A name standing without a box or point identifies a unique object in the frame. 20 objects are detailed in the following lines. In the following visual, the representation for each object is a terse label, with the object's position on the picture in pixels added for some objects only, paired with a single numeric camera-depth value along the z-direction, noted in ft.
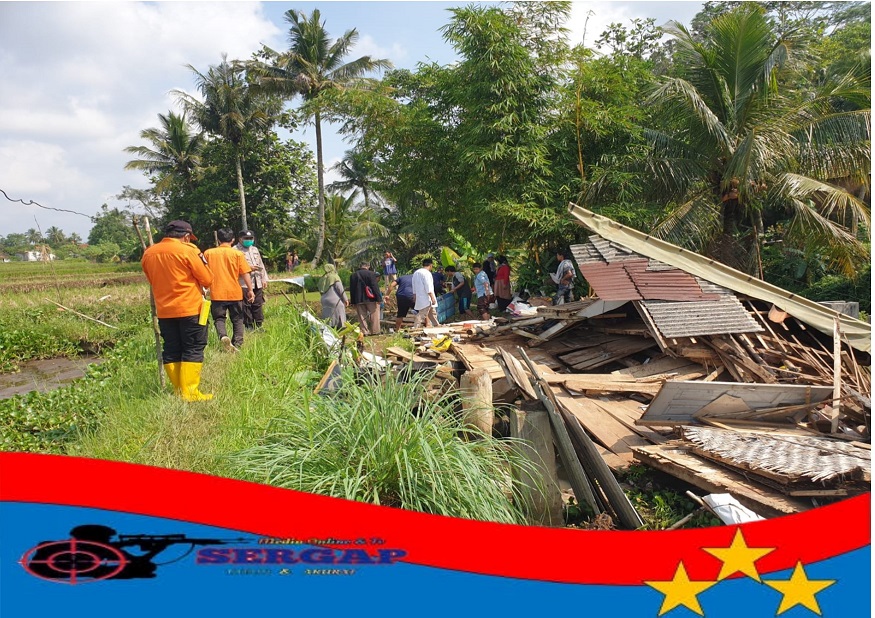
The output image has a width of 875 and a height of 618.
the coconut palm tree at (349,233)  85.30
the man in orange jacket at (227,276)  23.56
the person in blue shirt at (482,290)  44.82
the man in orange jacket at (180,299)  16.58
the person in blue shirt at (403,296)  40.63
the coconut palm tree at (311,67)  81.30
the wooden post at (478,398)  15.25
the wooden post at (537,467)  13.60
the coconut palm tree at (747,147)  34.40
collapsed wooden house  14.17
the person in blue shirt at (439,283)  49.34
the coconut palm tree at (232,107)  82.94
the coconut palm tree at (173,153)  91.97
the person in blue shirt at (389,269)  57.43
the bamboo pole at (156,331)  17.65
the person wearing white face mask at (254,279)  28.78
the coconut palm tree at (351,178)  109.91
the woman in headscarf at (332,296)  32.42
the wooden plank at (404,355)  24.48
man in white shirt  36.91
